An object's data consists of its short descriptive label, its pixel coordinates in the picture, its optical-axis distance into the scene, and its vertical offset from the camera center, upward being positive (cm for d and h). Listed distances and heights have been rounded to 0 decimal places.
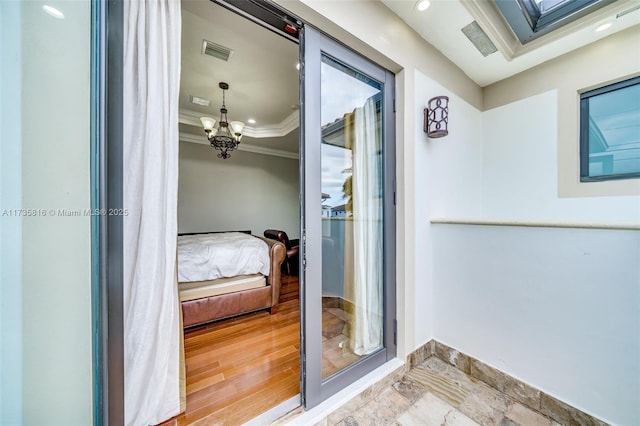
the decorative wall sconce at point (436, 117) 162 +73
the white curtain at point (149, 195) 99 +9
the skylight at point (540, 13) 152 +147
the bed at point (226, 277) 211 -69
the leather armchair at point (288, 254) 392 -73
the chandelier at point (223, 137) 300 +119
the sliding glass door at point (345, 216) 121 -2
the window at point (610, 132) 177 +70
